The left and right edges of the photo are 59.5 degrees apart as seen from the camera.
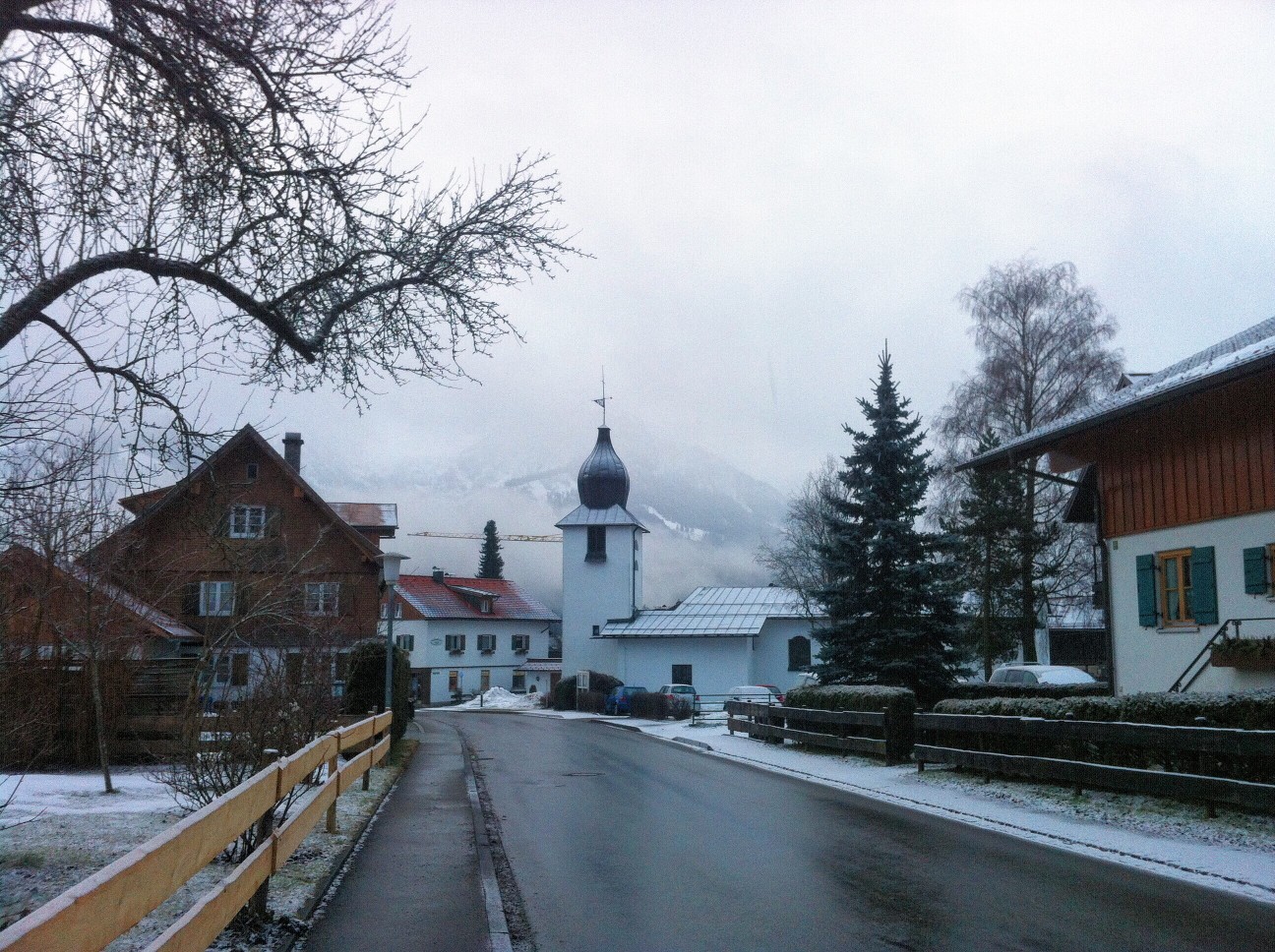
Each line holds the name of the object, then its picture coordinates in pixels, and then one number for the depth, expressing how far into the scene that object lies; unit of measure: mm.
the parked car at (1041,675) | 27281
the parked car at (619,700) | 54938
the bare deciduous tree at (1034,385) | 37188
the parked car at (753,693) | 48962
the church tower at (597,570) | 68000
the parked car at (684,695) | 47222
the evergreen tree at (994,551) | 39094
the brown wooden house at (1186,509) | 17859
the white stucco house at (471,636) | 83062
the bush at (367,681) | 22906
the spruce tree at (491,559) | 144000
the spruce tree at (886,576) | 27500
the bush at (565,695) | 64250
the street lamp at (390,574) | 19328
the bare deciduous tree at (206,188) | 7031
